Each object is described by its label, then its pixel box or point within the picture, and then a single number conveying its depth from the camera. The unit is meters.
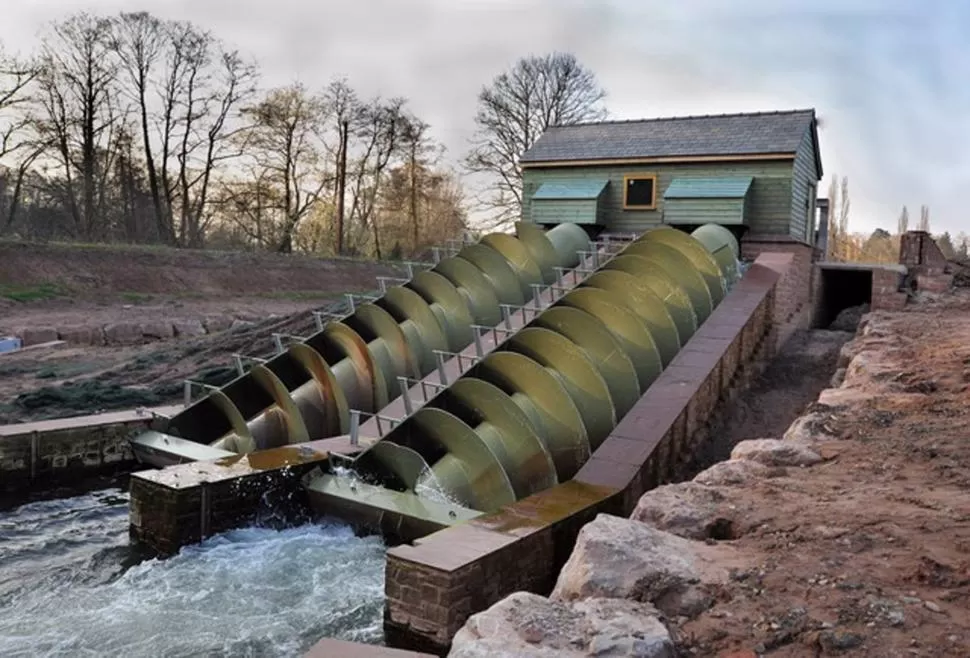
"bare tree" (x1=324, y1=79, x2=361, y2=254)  31.61
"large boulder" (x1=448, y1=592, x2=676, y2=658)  2.65
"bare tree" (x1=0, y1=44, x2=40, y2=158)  24.19
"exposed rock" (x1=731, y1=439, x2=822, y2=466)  4.77
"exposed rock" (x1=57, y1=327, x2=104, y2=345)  16.62
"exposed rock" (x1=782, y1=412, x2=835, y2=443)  5.23
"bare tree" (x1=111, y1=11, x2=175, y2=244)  27.11
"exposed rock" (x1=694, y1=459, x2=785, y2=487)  4.48
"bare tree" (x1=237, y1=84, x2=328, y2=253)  29.95
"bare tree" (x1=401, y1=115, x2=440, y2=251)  32.53
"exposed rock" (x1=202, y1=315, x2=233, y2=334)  18.31
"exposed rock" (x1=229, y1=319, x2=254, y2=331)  16.14
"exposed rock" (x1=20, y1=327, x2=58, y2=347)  16.11
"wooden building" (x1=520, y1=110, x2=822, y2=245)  14.95
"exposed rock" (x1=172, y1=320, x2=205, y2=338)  17.70
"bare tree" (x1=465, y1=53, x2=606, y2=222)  31.55
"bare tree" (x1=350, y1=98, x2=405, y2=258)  32.00
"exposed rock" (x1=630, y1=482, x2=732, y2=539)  3.79
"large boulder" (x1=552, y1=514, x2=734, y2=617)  3.09
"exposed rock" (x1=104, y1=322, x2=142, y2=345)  16.92
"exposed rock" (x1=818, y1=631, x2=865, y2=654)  2.57
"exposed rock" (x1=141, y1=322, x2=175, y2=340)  17.28
